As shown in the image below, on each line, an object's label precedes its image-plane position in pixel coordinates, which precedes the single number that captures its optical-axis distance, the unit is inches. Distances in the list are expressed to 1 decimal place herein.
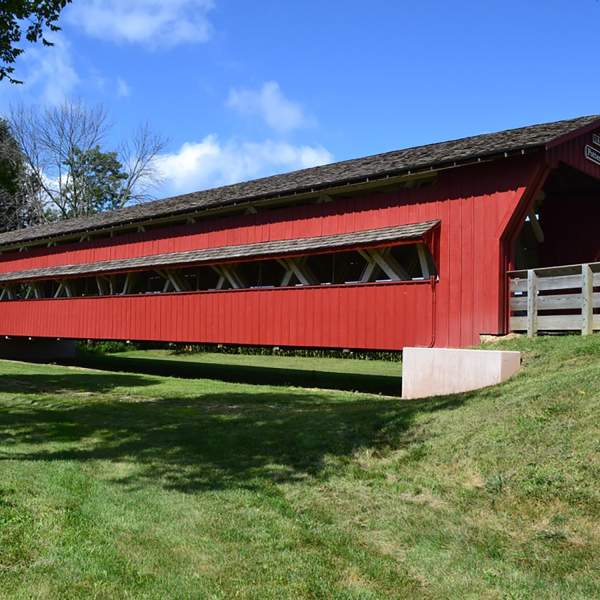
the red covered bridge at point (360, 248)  511.2
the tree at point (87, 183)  1948.8
